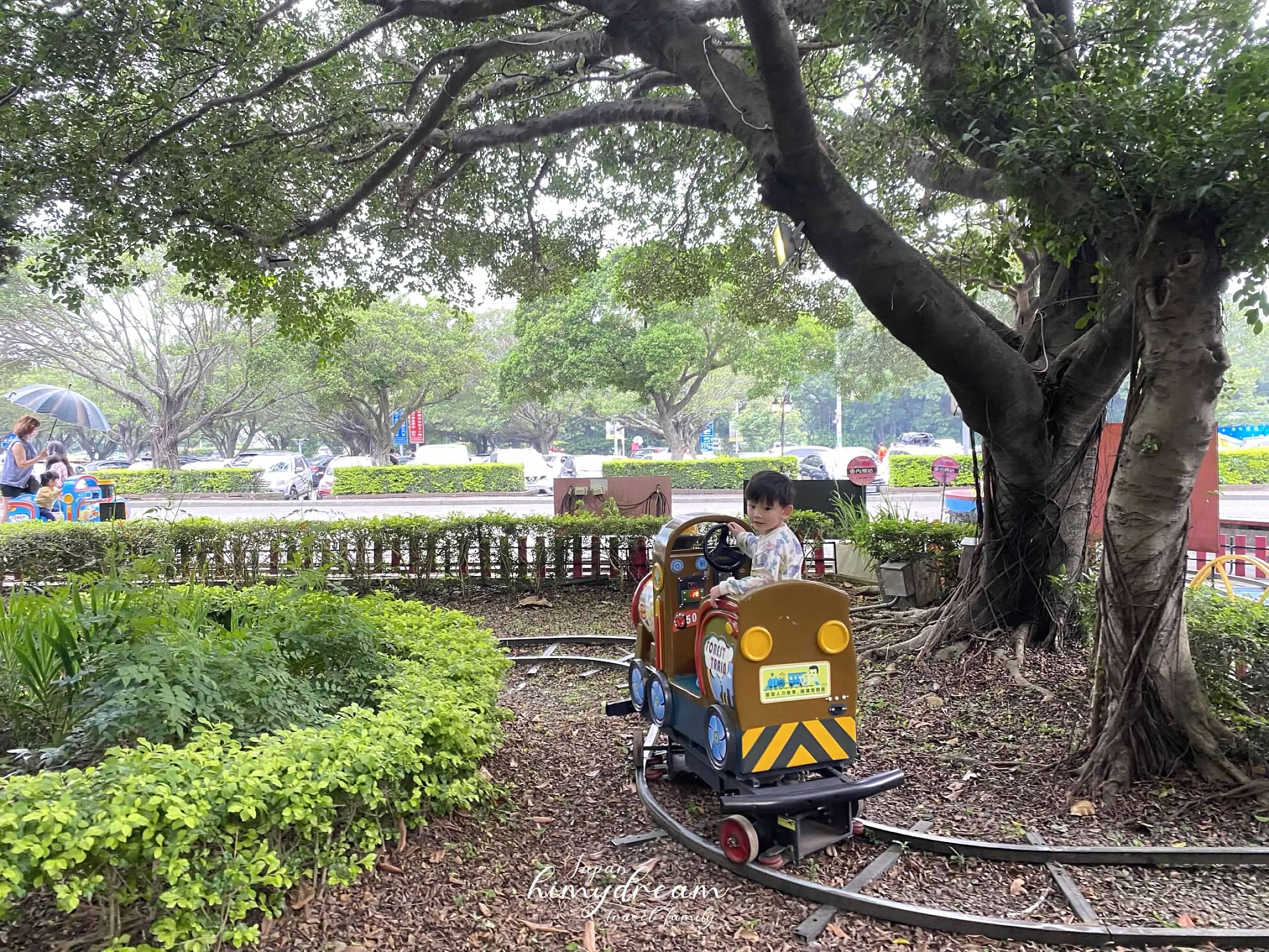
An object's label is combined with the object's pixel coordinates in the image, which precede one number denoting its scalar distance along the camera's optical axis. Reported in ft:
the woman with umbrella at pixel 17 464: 34.04
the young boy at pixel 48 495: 35.88
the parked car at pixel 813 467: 88.32
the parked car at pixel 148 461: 131.54
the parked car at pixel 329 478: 90.53
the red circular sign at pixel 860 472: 36.87
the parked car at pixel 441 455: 107.04
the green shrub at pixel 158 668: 9.31
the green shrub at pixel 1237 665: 11.92
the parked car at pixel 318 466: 106.03
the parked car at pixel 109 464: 129.18
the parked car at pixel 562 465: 89.61
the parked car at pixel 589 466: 112.67
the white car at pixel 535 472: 92.73
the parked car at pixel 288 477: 94.32
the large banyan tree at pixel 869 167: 11.98
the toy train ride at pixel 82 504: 35.45
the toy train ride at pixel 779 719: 10.52
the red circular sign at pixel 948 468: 44.86
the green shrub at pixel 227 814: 6.97
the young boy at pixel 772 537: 11.63
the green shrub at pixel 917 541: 23.84
